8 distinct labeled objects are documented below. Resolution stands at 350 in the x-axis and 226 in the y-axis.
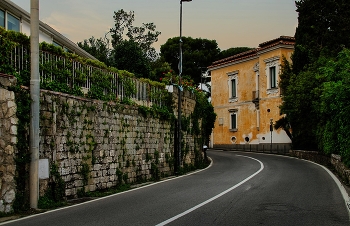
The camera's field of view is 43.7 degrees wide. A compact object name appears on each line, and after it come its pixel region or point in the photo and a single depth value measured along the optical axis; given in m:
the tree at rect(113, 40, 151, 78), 34.86
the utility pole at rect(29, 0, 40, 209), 11.34
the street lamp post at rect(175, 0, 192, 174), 23.09
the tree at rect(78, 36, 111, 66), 49.66
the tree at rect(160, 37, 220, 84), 66.69
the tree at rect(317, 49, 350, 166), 17.88
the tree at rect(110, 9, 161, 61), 55.19
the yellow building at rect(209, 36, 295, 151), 44.22
